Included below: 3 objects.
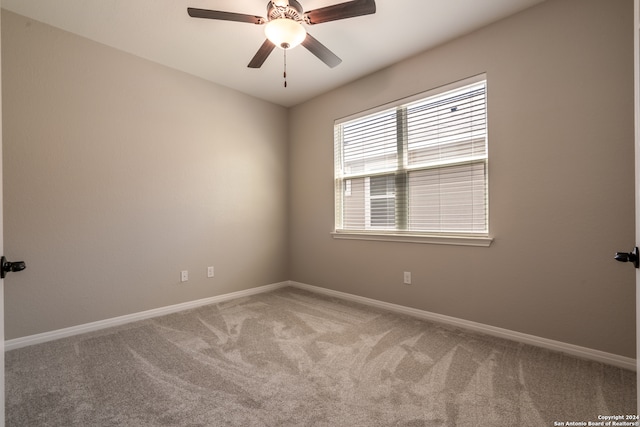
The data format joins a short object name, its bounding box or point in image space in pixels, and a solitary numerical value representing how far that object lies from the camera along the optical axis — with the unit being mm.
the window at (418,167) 2717
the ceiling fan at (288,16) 1965
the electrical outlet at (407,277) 3072
